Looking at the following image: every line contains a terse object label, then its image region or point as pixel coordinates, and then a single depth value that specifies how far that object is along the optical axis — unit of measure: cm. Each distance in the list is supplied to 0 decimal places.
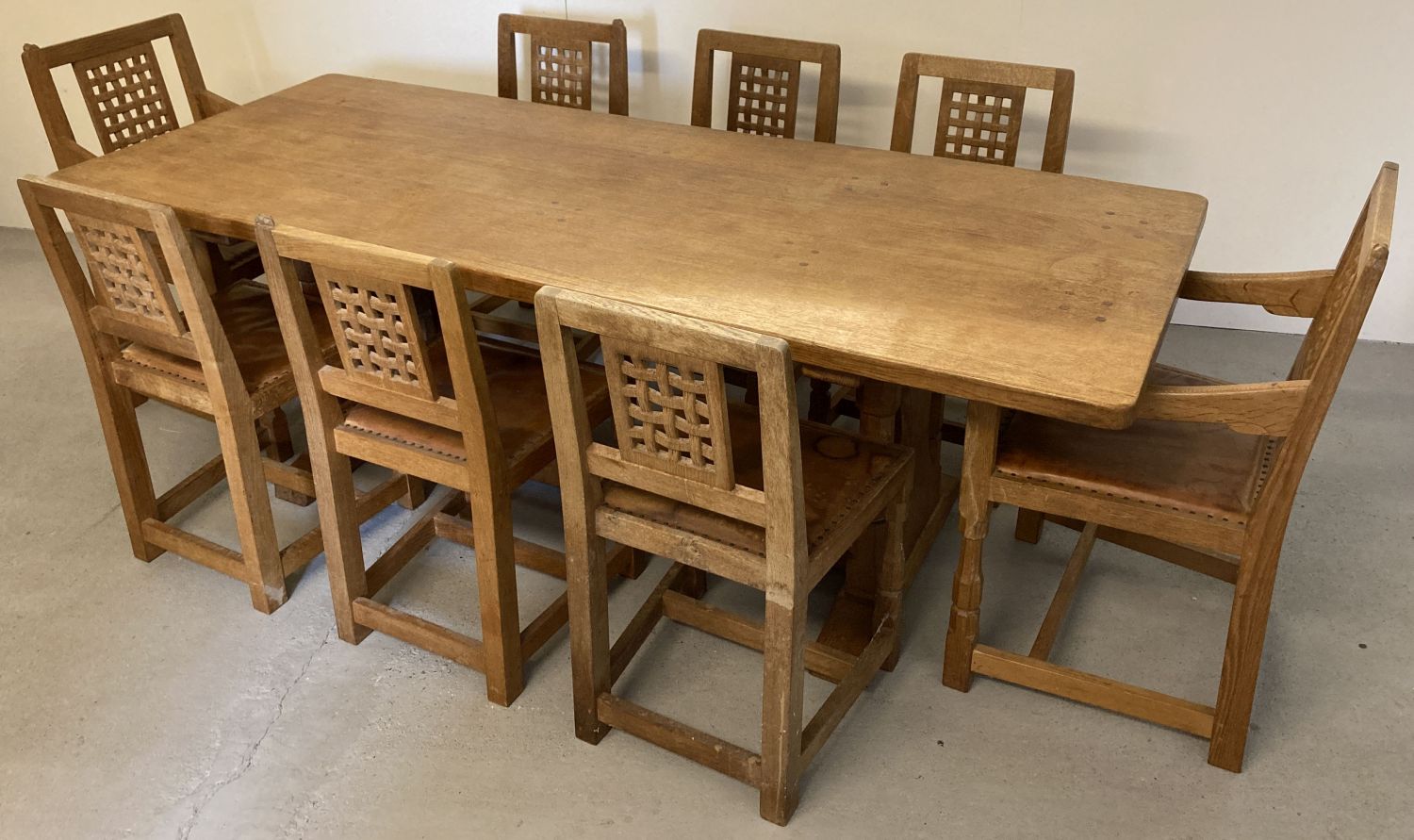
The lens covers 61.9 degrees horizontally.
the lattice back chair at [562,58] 333
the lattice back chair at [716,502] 176
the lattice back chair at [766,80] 313
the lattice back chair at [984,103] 286
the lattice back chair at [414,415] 203
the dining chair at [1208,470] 188
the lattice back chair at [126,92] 316
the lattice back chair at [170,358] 231
